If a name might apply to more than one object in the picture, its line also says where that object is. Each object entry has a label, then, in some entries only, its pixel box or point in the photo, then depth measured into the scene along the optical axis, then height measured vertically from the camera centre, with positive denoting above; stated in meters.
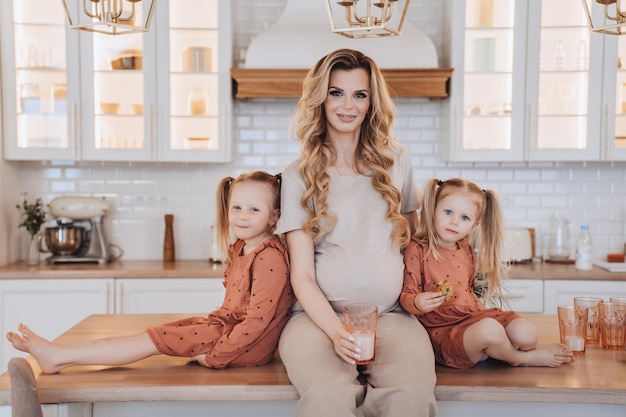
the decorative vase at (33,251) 4.02 -0.45
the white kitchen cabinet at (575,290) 3.65 -0.60
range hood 3.73 +0.66
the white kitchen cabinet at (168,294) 3.69 -0.63
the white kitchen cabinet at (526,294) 3.66 -0.62
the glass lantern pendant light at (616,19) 1.84 +0.43
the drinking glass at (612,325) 2.04 -0.44
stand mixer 3.91 -0.32
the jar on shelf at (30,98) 3.88 +0.43
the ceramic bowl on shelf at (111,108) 3.88 +0.38
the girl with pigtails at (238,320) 1.87 -0.41
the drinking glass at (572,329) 2.00 -0.44
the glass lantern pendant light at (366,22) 1.76 +0.42
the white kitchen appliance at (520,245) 3.92 -0.39
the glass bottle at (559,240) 4.09 -0.38
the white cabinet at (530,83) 3.85 +0.52
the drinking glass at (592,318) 2.05 -0.43
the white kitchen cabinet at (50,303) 3.66 -0.68
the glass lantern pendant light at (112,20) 1.77 +0.41
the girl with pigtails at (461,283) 1.89 -0.32
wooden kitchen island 1.71 -0.53
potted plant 3.97 -0.28
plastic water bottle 3.78 -0.42
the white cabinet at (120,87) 3.86 +0.50
